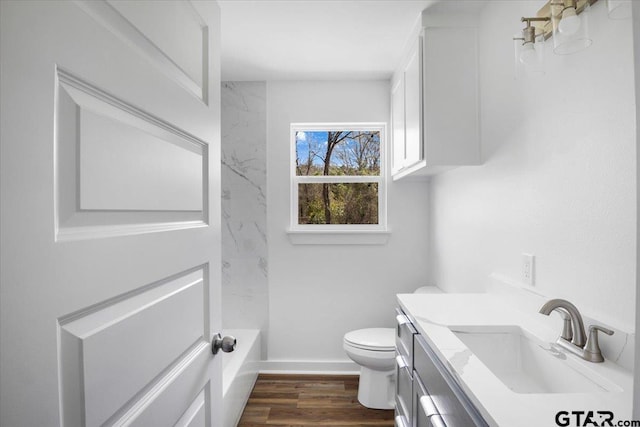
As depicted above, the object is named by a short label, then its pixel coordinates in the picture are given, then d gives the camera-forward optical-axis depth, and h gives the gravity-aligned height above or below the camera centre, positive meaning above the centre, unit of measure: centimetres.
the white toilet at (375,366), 224 -99
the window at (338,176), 291 +30
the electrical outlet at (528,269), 144 -24
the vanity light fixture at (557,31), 102 +56
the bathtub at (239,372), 200 -101
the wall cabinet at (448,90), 188 +65
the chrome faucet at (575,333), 102 -37
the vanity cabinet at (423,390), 95 -59
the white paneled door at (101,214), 42 +0
